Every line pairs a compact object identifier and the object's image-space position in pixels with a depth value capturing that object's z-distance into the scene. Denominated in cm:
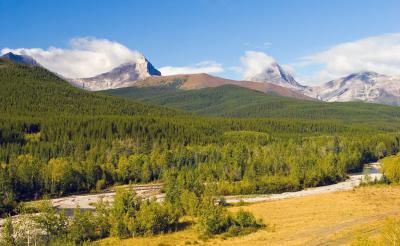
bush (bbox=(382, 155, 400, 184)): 15375
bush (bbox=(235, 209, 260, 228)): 9644
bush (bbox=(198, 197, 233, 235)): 9256
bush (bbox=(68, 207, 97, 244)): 8781
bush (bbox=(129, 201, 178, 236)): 9262
